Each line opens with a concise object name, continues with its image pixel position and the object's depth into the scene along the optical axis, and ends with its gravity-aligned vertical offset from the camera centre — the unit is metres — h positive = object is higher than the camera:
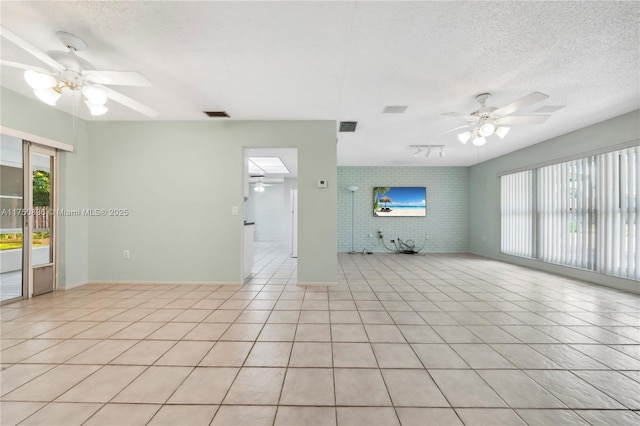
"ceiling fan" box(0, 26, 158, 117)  2.16 +1.20
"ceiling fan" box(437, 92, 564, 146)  3.10 +1.21
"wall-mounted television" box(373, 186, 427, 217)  8.35 +0.37
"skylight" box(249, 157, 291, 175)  7.21 +1.49
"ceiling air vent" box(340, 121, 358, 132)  4.43 +1.53
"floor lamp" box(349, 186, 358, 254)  8.08 +0.67
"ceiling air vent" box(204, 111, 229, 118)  4.00 +1.55
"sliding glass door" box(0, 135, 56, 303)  3.40 -0.09
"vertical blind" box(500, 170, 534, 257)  6.01 -0.05
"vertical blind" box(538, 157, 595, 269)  4.64 -0.02
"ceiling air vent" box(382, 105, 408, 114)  3.78 +1.53
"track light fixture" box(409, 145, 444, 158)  5.99 +1.50
